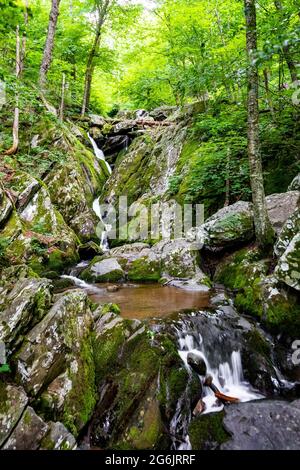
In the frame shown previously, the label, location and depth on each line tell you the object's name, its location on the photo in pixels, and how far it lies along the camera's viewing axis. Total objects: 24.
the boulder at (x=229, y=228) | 7.39
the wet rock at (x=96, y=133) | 16.75
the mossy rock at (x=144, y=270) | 8.23
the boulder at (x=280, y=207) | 7.39
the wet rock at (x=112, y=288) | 7.34
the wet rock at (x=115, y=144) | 16.45
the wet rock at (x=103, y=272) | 8.24
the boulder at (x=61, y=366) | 3.70
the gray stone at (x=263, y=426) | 3.52
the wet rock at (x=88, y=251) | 9.91
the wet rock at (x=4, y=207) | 8.25
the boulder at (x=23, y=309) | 4.05
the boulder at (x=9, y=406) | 3.24
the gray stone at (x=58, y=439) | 3.28
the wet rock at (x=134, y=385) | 3.67
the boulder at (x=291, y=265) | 5.03
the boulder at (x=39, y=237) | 8.01
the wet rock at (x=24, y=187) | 9.31
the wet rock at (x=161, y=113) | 18.93
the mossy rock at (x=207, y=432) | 3.69
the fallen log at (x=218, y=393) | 4.30
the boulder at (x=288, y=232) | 5.59
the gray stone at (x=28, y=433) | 3.19
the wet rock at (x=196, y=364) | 4.54
